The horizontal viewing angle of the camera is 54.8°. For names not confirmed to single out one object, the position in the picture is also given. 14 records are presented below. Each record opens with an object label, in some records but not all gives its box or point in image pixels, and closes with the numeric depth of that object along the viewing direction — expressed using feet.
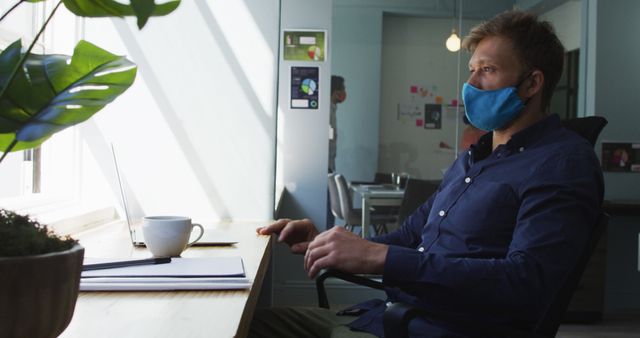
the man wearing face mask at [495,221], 4.08
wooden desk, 2.40
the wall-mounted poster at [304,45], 11.44
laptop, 4.97
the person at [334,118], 12.67
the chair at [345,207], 14.53
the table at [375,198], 13.67
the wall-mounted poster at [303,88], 11.46
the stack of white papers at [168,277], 3.15
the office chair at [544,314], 3.77
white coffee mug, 4.18
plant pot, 1.71
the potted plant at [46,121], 1.73
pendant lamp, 17.20
